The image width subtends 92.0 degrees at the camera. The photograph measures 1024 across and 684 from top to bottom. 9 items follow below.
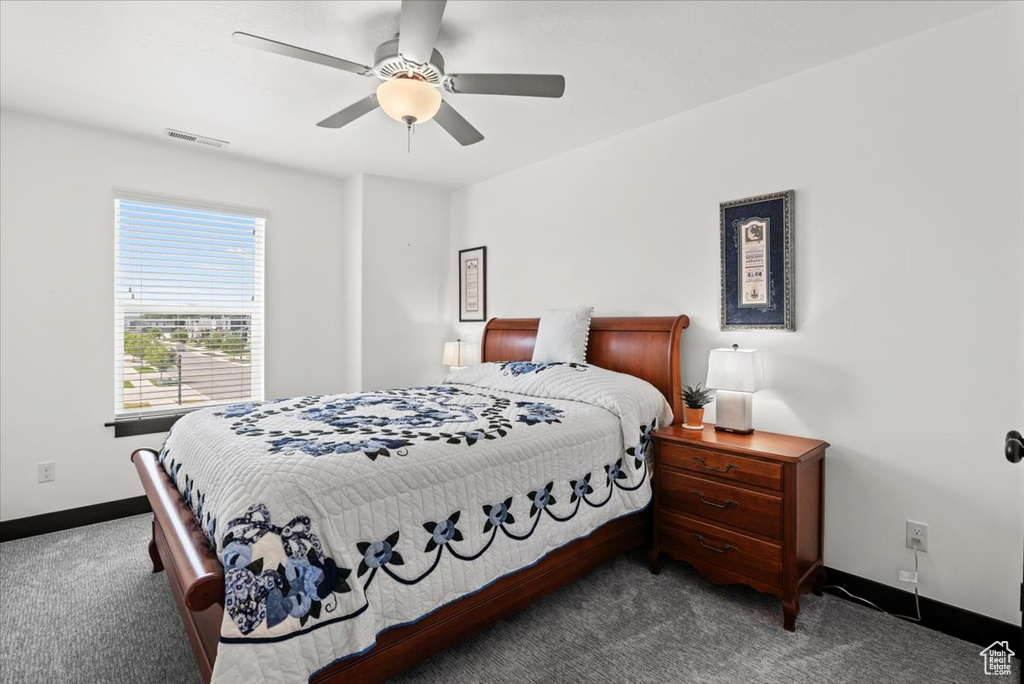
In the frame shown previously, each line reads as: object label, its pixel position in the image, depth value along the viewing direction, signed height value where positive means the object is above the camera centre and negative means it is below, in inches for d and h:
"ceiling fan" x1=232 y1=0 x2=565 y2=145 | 75.7 +43.6
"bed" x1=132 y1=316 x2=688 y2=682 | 51.7 -25.9
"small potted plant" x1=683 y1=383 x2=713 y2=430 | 103.1 -13.6
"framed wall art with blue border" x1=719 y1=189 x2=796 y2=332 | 99.9 +16.8
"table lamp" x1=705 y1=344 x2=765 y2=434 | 95.7 -8.0
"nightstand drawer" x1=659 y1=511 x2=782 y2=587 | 83.6 -37.4
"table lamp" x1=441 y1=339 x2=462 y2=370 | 173.2 -4.9
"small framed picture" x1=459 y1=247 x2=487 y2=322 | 172.7 +20.3
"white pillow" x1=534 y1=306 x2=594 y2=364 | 125.2 +1.2
